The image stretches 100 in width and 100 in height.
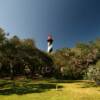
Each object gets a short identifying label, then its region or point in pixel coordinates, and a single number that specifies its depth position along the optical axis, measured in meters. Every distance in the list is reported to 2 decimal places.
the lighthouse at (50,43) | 34.18
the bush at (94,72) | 15.68
